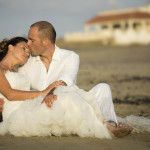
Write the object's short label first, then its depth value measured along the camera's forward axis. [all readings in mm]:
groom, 5383
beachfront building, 35406
